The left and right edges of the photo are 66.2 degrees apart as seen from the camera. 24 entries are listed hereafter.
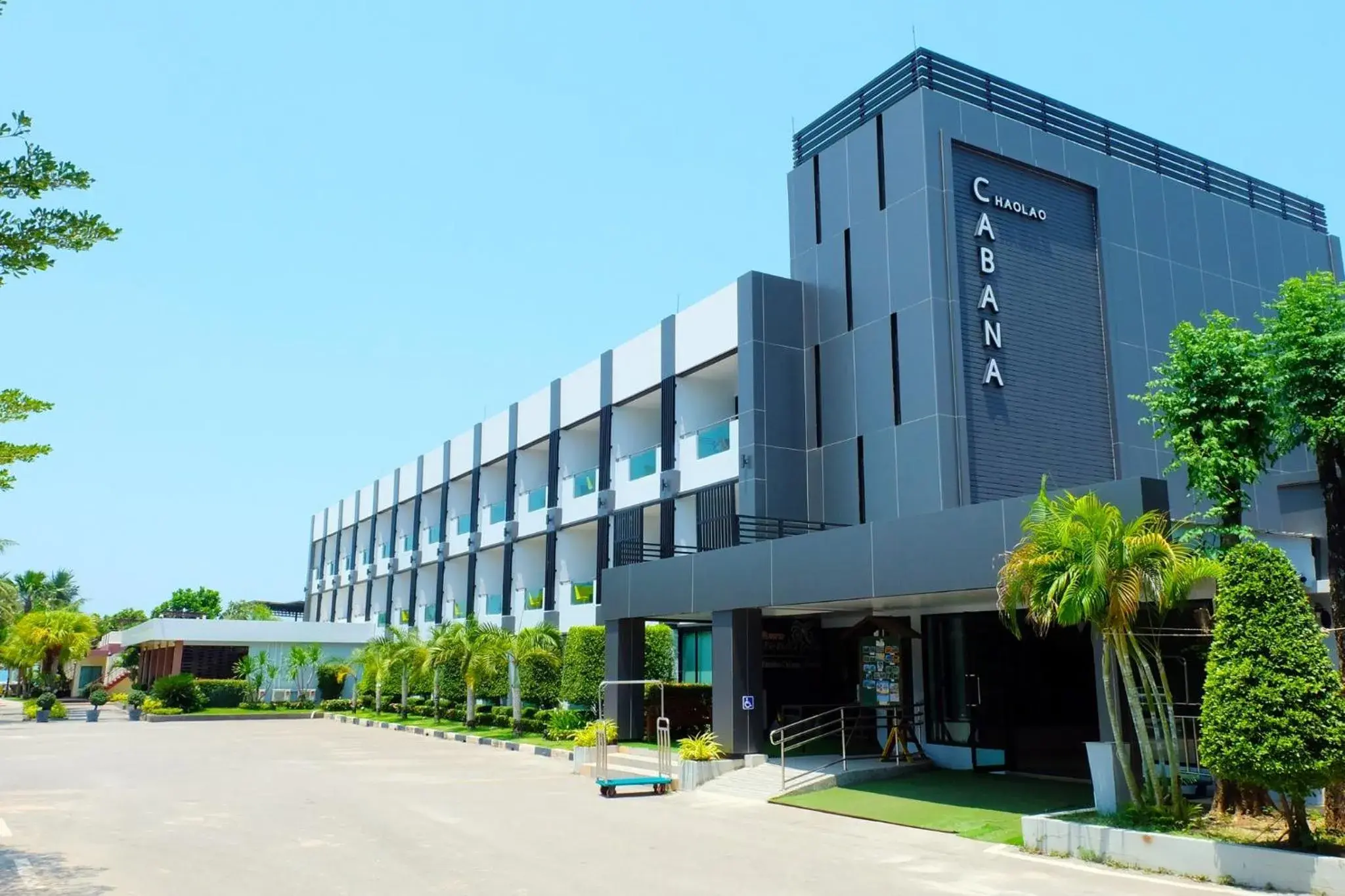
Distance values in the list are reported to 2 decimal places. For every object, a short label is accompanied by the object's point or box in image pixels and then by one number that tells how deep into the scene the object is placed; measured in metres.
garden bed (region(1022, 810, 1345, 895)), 11.05
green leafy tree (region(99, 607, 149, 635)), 94.56
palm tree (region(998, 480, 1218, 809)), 13.45
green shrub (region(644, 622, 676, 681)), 30.55
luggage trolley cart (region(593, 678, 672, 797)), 20.16
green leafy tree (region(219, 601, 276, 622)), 83.81
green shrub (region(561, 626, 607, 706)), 31.72
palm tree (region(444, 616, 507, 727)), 35.44
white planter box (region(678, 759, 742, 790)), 21.19
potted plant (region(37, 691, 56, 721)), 47.84
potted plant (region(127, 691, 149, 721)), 50.20
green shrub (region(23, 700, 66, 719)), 48.06
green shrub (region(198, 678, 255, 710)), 52.78
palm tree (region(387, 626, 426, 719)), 40.65
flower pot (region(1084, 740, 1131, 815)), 14.32
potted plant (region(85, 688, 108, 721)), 47.66
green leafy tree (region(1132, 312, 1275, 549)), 14.80
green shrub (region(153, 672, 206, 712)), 49.66
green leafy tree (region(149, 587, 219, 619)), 99.44
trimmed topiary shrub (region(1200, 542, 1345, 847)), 11.28
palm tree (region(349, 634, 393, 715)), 44.78
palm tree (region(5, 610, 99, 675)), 65.75
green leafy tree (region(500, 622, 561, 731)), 34.00
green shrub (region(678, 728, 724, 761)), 21.48
